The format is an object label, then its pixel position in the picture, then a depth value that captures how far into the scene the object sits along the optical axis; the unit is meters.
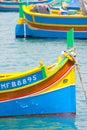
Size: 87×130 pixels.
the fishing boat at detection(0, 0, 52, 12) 51.98
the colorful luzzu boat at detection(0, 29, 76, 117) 17.14
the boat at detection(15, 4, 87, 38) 33.47
